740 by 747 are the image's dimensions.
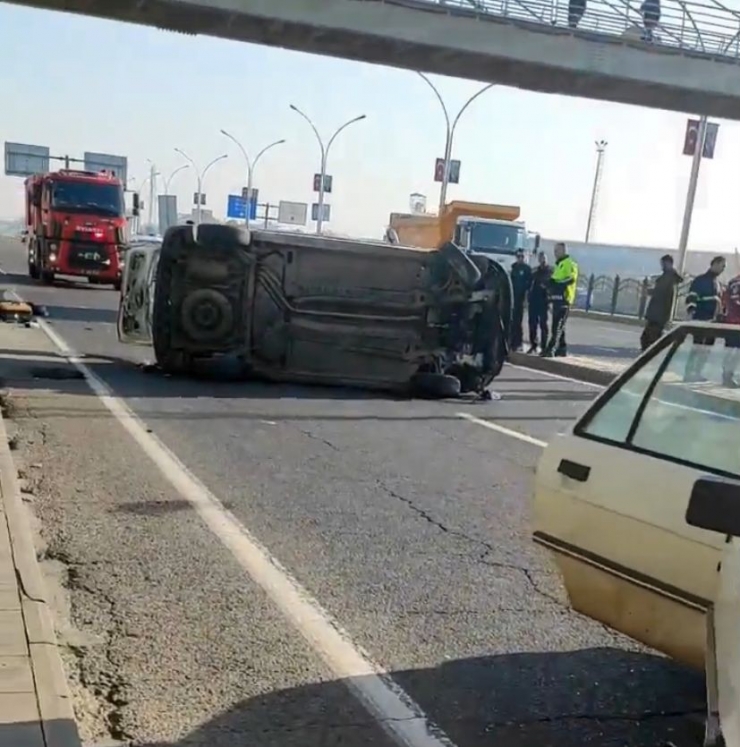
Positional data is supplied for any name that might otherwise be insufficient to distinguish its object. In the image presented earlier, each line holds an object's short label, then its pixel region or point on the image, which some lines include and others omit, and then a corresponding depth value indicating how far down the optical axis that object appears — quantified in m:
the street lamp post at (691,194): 30.84
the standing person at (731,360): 3.96
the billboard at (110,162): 64.12
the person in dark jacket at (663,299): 15.78
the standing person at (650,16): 31.09
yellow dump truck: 31.47
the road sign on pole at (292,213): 90.00
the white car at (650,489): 3.52
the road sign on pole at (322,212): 61.42
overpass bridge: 27.62
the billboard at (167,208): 68.94
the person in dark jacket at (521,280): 18.80
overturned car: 12.45
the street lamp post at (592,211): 76.94
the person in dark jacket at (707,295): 15.01
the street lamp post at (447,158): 40.17
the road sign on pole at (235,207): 85.25
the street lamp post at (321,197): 58.03
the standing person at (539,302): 18.59
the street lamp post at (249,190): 69.19
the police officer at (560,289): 18.05
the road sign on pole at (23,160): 68.69
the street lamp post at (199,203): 77.55
